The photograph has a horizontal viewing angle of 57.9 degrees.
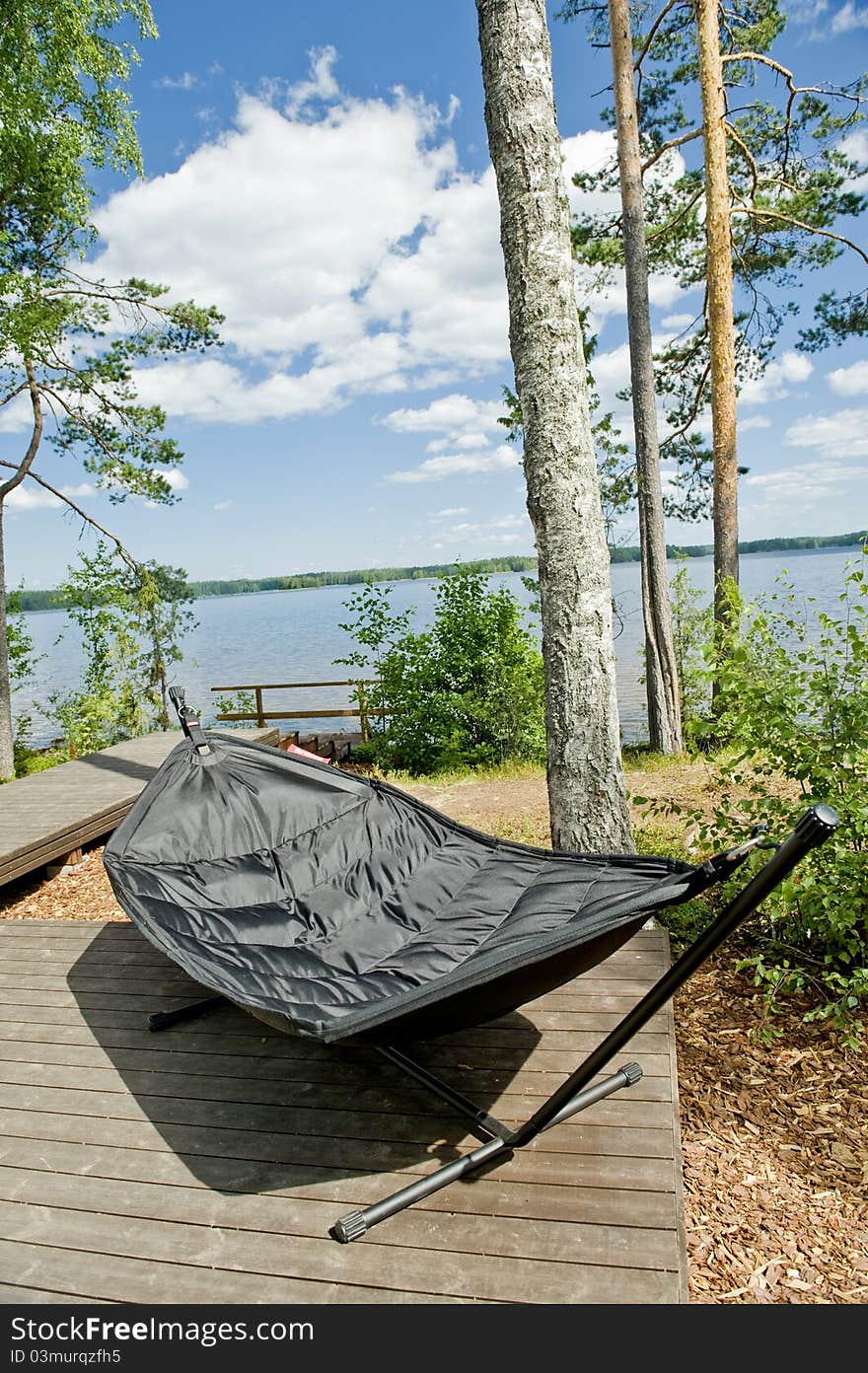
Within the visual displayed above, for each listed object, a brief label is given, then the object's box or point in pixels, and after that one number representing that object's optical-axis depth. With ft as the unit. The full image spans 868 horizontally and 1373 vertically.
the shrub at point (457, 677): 25.04
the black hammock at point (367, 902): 4.66
